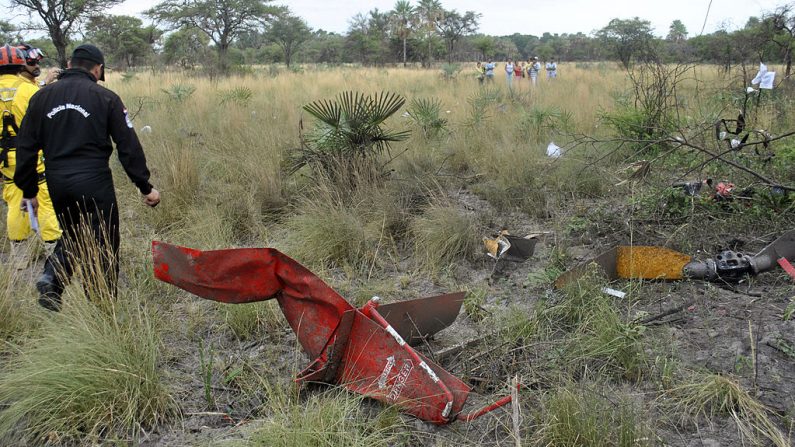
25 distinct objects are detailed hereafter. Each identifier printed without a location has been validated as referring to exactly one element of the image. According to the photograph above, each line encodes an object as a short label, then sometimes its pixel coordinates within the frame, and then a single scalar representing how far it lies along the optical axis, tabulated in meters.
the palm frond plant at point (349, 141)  5.28
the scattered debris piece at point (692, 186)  4.43
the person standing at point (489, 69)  19.27
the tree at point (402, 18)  43.42
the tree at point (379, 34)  42.38
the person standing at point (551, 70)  19.67
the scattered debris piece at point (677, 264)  3.52
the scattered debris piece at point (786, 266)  3.41
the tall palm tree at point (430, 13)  44.59
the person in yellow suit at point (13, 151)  3.73
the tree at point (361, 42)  43.19
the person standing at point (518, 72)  20.08
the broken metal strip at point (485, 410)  2.33
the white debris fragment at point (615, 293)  3.37
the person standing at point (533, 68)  18.32
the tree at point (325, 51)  47.19
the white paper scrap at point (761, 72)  5.61
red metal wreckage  2.41
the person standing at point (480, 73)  17.72
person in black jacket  3.16
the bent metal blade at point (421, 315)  2.96
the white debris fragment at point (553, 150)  6.52
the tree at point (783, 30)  8.51
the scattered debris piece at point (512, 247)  4.25
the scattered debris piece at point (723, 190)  4.30
